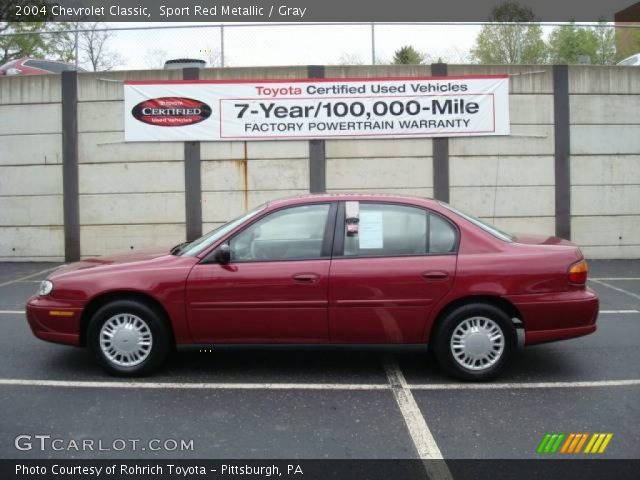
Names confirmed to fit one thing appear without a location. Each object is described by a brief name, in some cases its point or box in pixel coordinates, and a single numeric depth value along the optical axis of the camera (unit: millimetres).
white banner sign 12156
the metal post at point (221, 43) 12766
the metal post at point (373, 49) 12852
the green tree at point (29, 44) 20617
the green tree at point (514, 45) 19425
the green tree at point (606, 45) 24053
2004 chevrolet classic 4695
